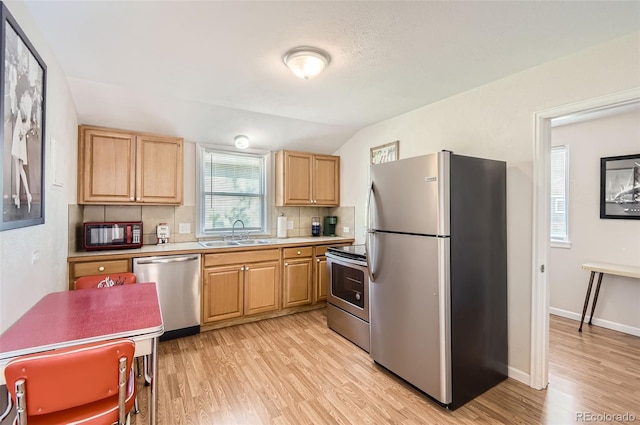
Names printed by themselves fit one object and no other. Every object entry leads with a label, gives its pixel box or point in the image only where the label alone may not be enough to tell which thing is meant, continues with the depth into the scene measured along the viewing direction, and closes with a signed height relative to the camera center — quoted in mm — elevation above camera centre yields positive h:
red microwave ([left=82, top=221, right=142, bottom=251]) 2826 -224
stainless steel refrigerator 1996 -433
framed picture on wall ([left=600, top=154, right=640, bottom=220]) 3137 +303
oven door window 2850 -733
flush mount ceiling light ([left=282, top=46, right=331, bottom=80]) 1979 +1066
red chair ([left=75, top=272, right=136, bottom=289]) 2221 -531
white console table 2902 -577
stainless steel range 2809 -832
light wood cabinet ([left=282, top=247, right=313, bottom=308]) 3686 -801
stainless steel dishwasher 2875 -755
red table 1238 -543
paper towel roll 4184 -183
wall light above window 3736 +920
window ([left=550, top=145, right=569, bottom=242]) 3672 +250
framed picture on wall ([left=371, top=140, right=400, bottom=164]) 3446 +748
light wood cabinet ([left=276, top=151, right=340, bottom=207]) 4035 +489
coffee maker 4477 -179
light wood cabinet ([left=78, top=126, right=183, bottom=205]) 2902 +478
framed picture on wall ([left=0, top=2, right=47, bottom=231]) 1276 +431
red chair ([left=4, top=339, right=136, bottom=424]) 1053 -650
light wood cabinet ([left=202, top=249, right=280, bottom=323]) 3209 -819
